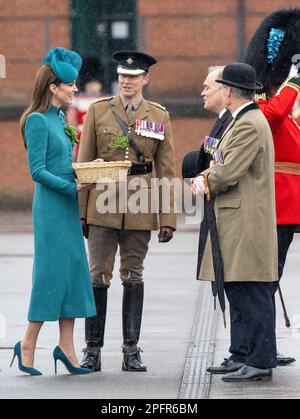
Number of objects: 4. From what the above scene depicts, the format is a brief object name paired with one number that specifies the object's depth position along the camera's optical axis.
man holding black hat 17.50
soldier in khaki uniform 17.97
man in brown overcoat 16.91
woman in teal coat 17.44
